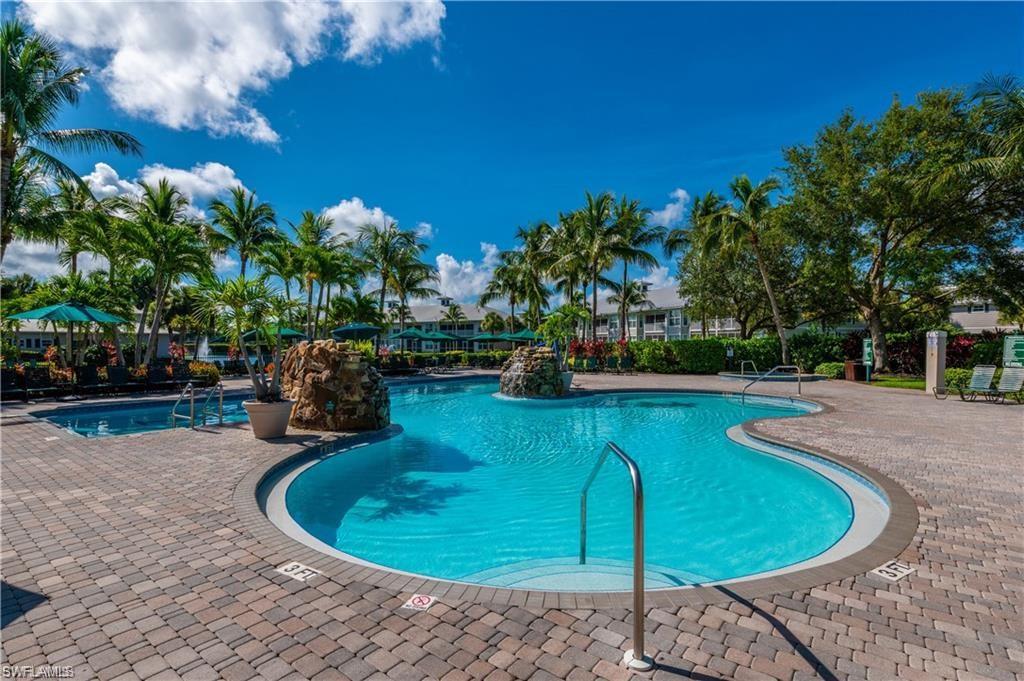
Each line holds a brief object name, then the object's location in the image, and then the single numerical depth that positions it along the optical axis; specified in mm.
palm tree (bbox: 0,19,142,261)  11352
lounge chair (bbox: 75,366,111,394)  14703
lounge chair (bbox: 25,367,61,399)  13859
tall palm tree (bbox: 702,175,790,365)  23000
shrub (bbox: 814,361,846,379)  22359
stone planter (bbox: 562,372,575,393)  17656
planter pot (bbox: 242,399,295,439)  8445
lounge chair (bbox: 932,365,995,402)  13797
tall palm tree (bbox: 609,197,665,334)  26969
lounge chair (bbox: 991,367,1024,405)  13211
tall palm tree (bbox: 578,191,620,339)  26750
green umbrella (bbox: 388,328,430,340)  28591
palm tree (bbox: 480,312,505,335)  51094
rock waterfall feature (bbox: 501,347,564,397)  16656
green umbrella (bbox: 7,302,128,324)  13445
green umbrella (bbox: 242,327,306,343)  8990
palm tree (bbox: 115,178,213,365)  17406
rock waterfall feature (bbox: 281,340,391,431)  9398
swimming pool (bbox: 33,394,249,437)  10688
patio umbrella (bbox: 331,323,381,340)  22891
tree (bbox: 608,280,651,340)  49562
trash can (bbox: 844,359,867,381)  21188
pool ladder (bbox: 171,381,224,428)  9198
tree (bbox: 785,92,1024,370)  19484
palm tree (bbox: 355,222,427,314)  30266
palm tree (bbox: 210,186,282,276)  27234
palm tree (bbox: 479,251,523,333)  36950
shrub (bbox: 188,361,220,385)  17844
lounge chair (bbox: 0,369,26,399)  13391
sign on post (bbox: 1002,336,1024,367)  14898
